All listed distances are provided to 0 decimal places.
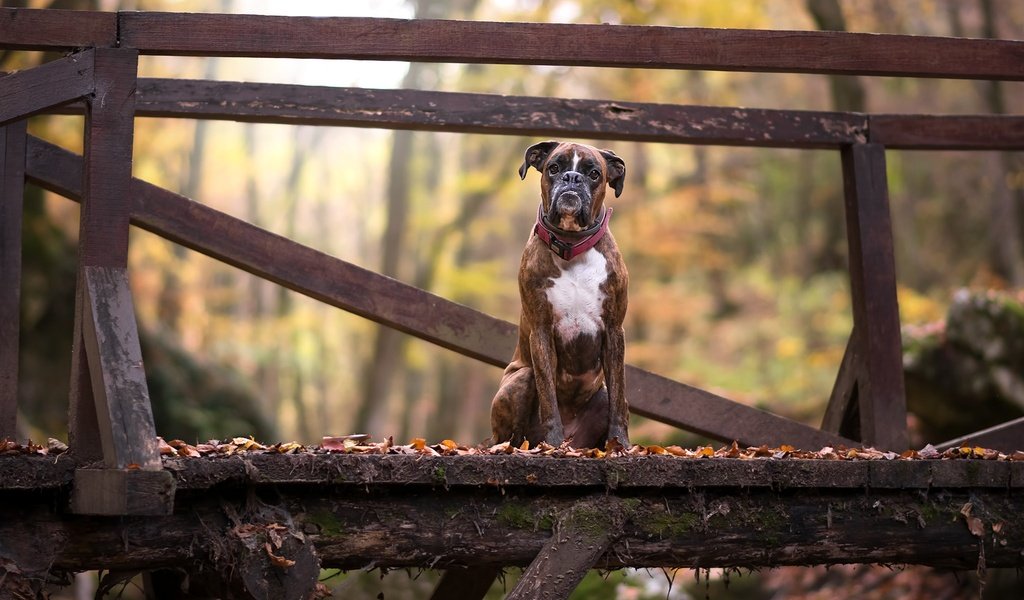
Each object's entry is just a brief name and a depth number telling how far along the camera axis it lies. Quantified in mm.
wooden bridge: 3920
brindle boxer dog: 5078
